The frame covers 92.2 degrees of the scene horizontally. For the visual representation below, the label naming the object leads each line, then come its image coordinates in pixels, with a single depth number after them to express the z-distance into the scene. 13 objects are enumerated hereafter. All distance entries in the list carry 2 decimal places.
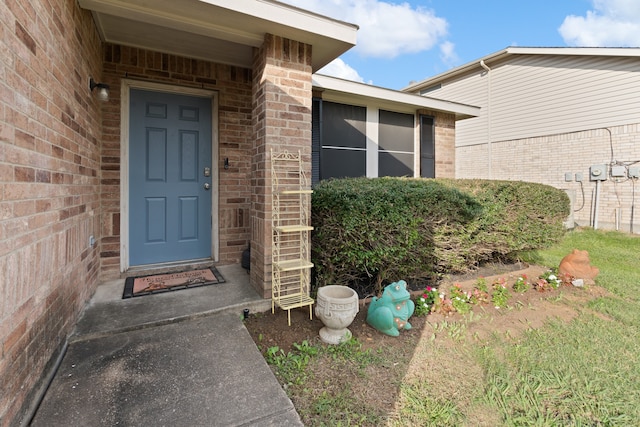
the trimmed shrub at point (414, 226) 2.96
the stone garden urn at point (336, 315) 2.24
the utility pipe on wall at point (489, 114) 9.96
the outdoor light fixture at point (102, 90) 2.70
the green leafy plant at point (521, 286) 3.53
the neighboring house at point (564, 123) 7.51
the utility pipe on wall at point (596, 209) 7.93
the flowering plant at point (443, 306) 2.92
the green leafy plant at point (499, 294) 3.12
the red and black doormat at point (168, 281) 2.82
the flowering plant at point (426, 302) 2.88
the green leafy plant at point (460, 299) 2.93
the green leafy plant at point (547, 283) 3.58
